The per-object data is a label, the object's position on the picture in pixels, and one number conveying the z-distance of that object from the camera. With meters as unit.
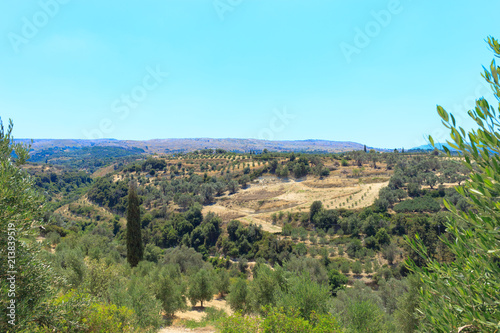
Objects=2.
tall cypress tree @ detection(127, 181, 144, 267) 29.22
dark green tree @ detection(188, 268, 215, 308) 22.62
